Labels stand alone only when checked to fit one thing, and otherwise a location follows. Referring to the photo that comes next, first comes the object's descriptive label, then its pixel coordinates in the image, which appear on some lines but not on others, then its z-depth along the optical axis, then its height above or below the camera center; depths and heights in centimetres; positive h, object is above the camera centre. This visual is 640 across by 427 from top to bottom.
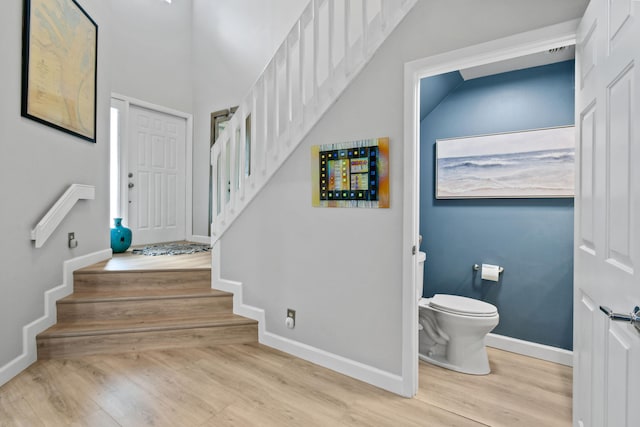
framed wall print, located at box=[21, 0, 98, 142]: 219 +111
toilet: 223 -86
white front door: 409 +47
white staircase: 206 +94
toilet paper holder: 278 -46
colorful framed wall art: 202 +26
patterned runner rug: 366 -46
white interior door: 90 +0
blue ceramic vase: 358 -29
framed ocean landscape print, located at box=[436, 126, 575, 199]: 244 +40
